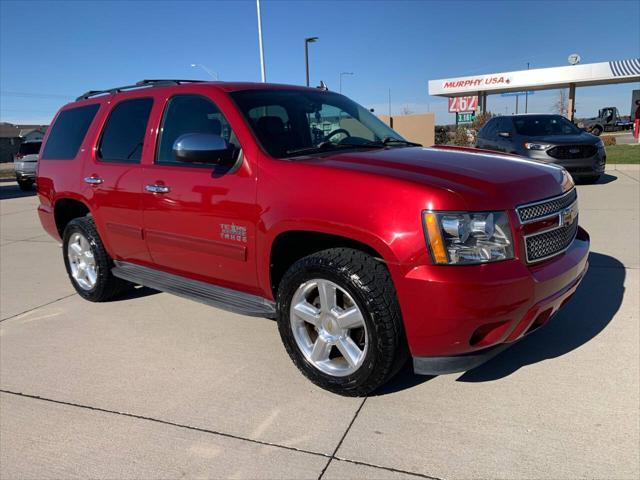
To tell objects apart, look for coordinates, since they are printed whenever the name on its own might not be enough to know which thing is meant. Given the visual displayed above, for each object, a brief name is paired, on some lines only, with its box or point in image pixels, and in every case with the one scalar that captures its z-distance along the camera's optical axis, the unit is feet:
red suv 8.42
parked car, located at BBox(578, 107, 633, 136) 152.15
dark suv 35.40
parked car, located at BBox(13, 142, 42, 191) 58.39
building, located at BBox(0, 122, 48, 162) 172.76
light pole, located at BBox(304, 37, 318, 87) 80.22
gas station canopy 106.52
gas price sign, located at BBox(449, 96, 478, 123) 162.26
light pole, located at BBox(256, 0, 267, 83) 66.39
